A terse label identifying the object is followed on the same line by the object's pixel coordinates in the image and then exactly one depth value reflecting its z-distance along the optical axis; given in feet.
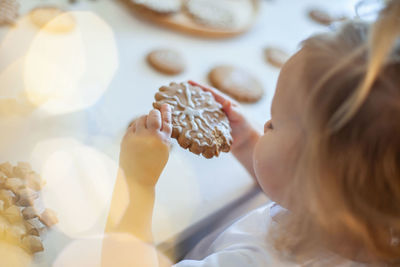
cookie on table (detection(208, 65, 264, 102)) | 3.26
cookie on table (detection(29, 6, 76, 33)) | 3.05
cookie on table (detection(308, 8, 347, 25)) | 4.98
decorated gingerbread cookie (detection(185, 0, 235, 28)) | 3.83
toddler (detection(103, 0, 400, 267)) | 1.30
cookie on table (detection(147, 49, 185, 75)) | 3.20
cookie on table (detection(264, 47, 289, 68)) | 3.94
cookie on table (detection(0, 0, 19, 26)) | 2.89
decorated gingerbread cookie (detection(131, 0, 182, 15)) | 3.59
